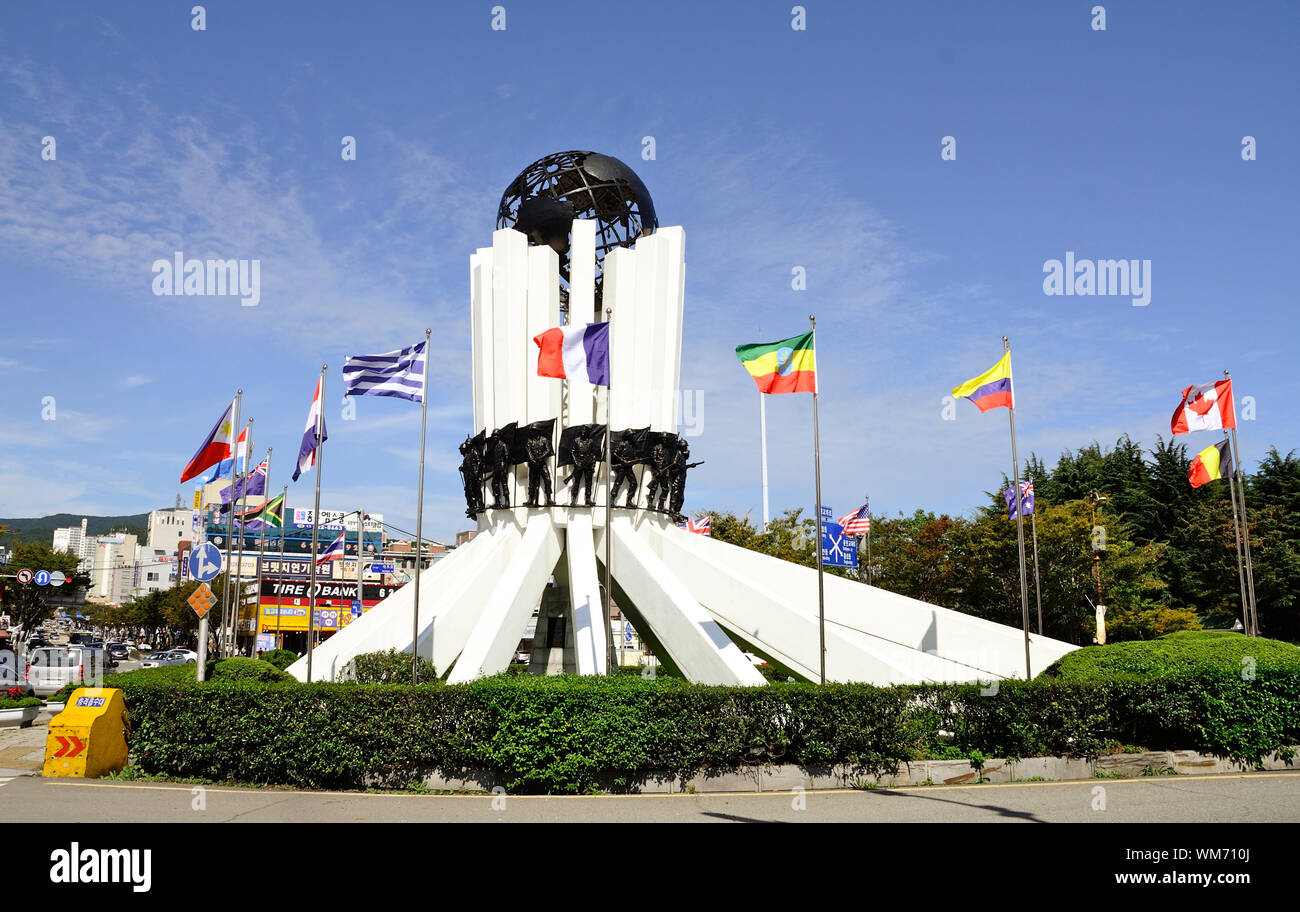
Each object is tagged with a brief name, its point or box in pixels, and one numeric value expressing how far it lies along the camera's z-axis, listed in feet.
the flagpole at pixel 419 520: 48.19
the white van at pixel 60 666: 99.04
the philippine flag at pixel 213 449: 61.00
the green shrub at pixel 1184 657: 43.83
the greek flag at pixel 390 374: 53.01
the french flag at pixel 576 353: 53.57
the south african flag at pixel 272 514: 78.61
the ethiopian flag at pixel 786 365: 50.31
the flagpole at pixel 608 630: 52.85
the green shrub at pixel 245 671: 50.80
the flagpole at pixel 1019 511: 53.19
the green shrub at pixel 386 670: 58.65
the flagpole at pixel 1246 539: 65.09
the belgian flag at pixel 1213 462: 69.87
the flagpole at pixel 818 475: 46.70
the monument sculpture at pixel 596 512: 62.85
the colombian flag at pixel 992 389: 56.75
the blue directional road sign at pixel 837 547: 109.16
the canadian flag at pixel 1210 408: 66.08
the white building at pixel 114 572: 527.81
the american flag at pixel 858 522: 113.09
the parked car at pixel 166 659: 151.43
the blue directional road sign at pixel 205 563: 52.37
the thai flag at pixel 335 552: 107.34
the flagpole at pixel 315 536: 51.95
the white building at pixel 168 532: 451.53
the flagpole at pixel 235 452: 65.31
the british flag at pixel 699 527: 121.49
